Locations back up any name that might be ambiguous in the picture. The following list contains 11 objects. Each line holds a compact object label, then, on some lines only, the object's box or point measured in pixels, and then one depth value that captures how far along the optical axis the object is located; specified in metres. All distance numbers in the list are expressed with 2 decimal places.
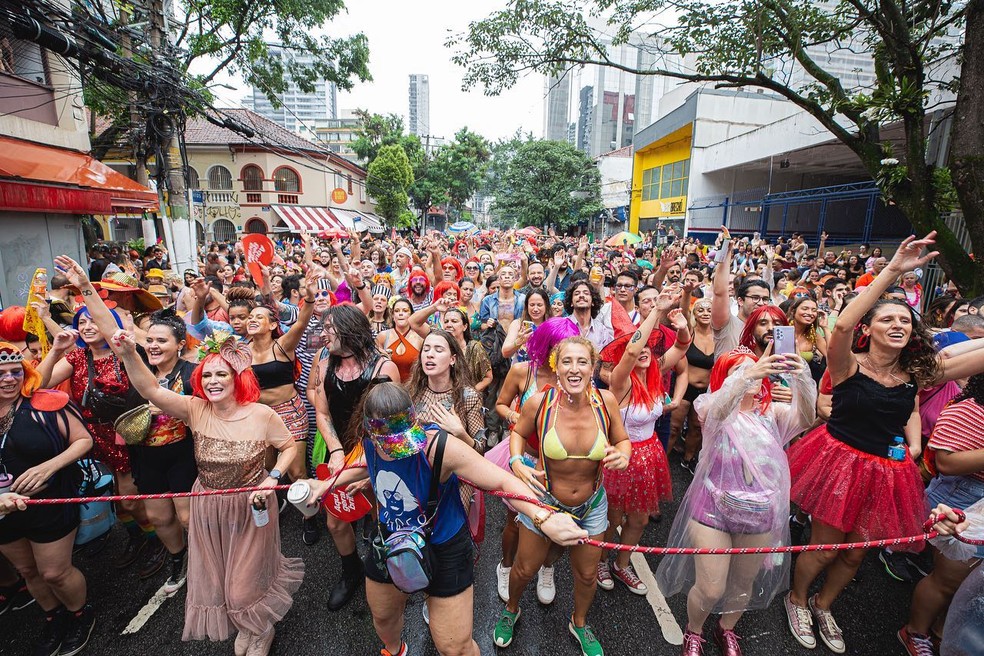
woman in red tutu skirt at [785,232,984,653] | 2.76
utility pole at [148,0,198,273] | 9.73
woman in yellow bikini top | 2.70
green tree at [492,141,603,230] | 37.91
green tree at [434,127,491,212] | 45.53
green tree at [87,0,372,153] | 13.03
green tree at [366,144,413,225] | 34.69
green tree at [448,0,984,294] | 5.89
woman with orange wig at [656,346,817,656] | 2.72
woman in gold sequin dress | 2.77
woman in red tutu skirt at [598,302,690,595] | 3.30
